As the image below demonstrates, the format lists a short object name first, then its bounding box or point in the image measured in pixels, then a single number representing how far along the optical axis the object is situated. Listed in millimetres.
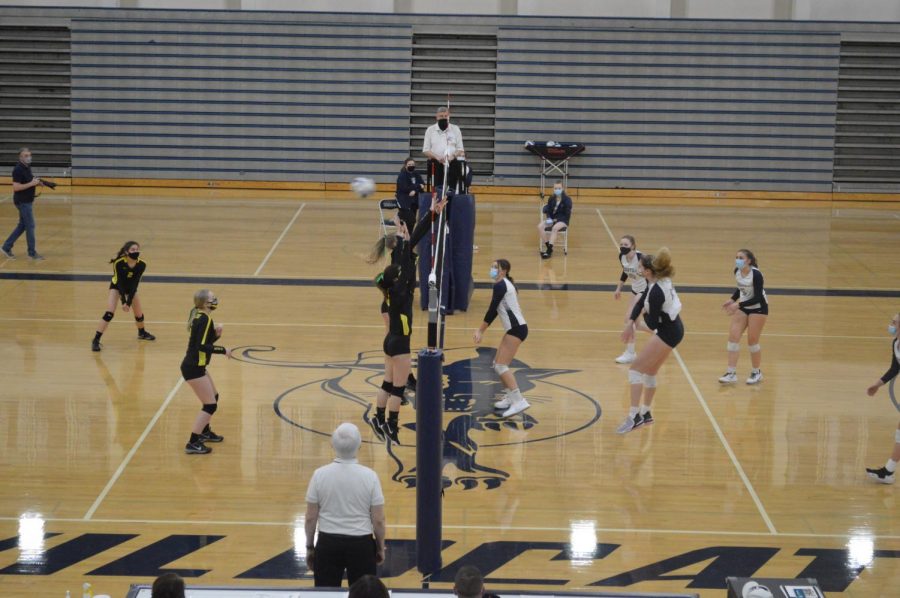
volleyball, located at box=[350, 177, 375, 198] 9410
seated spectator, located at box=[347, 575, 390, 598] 5105
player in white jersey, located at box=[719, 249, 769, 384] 12961
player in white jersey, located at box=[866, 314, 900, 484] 10266
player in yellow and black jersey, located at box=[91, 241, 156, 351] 13844
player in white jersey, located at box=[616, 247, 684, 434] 11273
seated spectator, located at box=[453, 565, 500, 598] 5344
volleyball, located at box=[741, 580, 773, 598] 5992
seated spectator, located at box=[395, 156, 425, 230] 19859
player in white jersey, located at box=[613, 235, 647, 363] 14070
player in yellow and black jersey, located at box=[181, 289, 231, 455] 10531
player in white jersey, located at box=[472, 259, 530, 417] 11906
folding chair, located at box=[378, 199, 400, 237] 21938
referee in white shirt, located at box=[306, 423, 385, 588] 6770
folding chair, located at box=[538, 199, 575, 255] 20748
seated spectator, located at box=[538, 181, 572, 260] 20562
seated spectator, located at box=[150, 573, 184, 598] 5234
